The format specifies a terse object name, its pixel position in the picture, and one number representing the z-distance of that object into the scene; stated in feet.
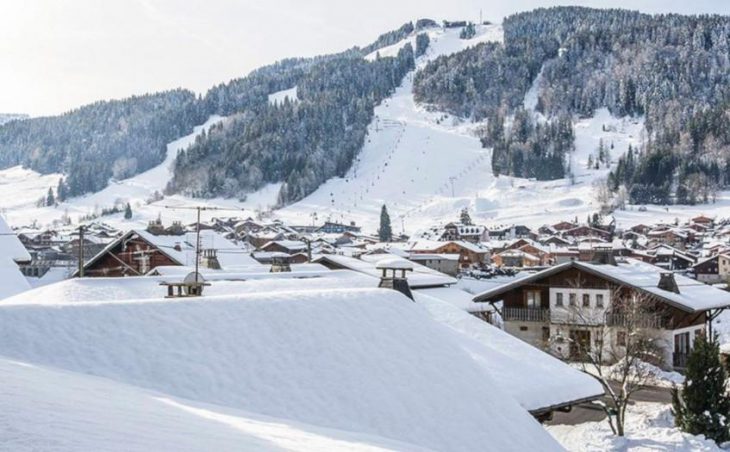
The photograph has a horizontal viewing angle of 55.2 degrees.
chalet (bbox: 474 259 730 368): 102.89
